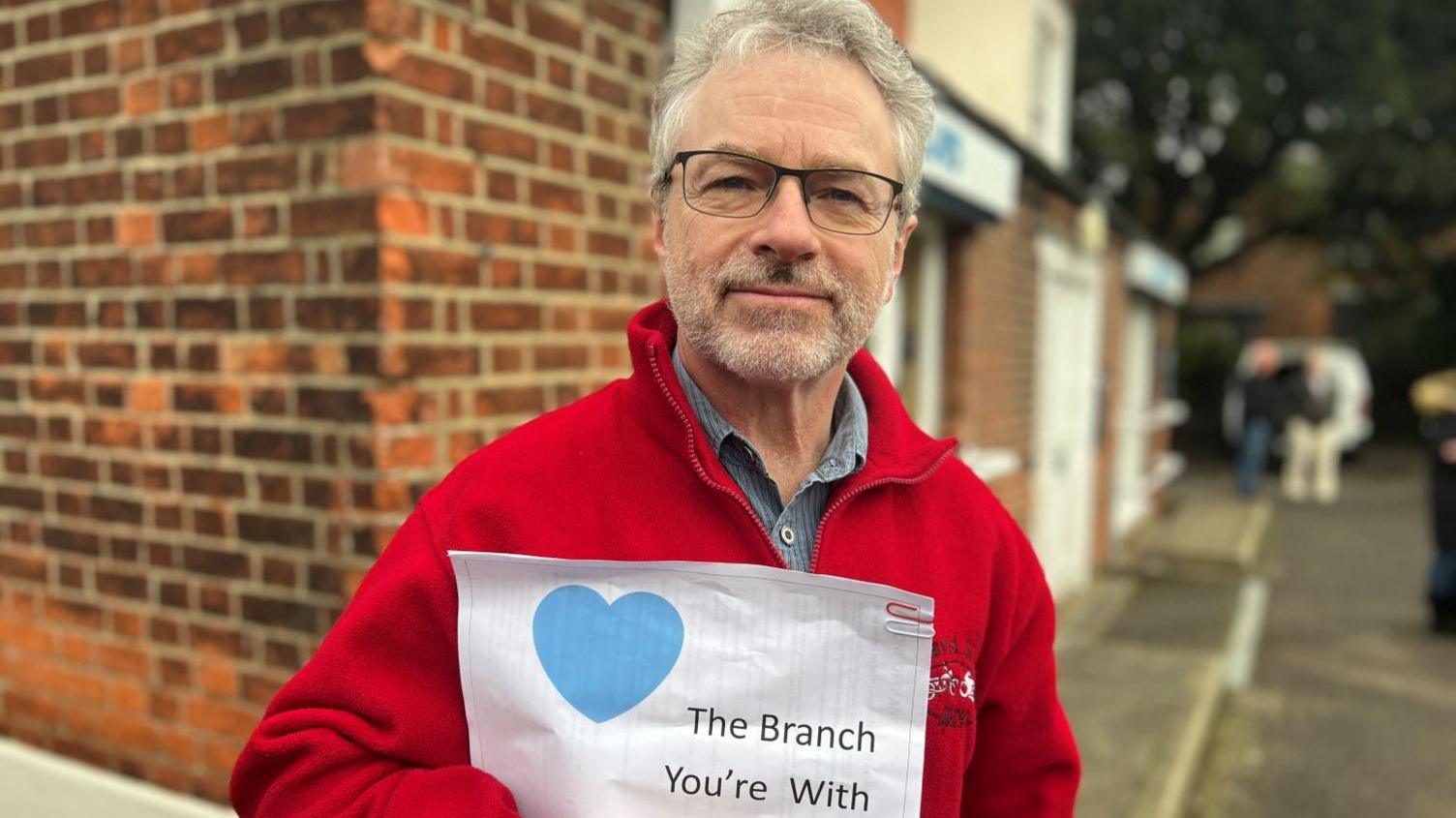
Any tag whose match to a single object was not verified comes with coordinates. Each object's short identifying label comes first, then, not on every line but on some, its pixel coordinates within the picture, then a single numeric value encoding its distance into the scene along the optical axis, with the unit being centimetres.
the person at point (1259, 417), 1312
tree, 1655
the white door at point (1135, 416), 1078
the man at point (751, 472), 127
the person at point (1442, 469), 657
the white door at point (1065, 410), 676
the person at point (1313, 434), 1333
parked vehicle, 1681
